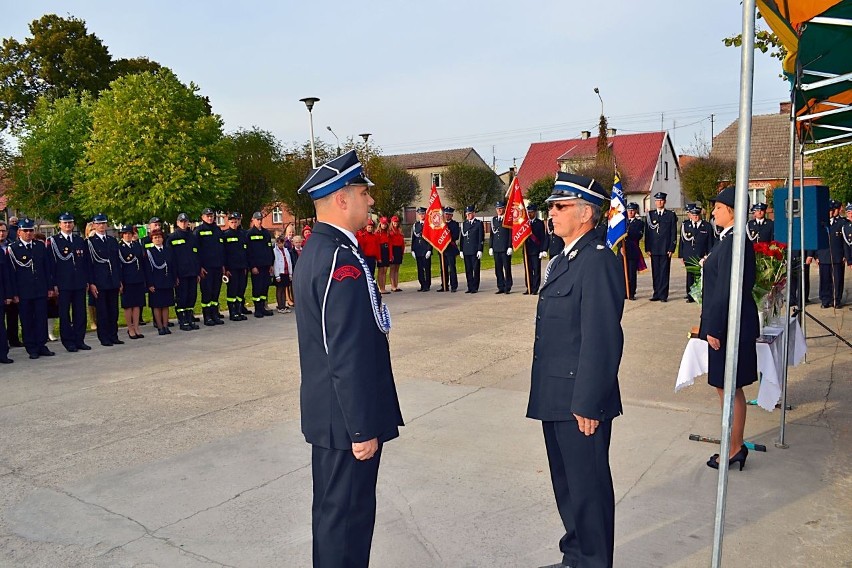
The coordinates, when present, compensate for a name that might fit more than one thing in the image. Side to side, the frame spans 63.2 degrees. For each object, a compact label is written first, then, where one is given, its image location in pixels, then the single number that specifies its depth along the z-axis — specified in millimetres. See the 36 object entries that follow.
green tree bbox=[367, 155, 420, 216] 47094
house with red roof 53312
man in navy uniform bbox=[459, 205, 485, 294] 17156
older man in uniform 3143
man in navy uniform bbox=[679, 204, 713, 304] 13742
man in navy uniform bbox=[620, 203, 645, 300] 14852
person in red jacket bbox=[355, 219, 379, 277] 16573
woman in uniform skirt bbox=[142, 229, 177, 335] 11805
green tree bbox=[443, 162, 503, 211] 56312
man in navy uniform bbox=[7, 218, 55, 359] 10070
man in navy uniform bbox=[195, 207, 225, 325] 12719
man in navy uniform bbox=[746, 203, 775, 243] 13773
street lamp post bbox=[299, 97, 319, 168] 19703
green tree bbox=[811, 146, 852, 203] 21359
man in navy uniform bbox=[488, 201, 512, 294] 16547
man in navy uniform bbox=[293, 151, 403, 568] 2826
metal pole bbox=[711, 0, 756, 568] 2621
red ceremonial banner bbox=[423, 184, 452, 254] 17594
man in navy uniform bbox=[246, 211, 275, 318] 13695
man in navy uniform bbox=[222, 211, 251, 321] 13211
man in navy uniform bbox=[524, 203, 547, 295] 16500
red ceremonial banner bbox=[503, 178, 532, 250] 16359
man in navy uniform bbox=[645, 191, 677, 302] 14414
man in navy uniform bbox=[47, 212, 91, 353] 10531
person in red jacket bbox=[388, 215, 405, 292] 17909
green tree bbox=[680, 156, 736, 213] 37344
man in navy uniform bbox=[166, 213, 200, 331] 12266
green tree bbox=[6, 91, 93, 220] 34250
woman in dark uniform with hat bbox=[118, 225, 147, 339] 11422
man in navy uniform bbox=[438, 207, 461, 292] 17734
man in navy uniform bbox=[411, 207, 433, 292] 17969
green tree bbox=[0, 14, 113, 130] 42094
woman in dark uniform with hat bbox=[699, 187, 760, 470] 4785
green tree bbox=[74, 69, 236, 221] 30312
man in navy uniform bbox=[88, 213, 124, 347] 10914
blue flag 13734
